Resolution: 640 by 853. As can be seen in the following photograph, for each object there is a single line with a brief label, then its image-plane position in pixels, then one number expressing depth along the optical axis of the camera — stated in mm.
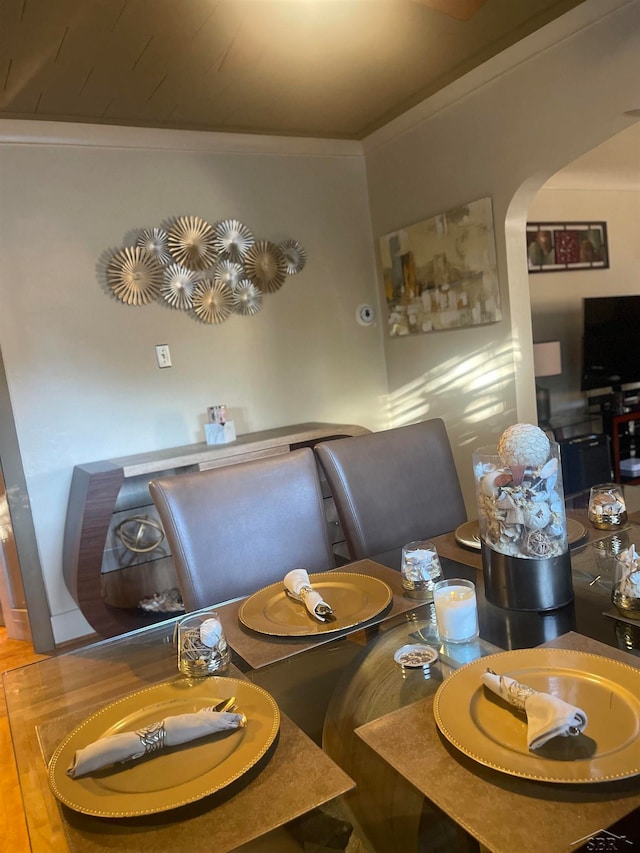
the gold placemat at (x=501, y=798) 614
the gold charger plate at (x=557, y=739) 685
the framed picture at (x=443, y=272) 2830
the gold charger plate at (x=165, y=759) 711
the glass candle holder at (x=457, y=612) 996
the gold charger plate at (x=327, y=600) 1110
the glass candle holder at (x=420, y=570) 1220
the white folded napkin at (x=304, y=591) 1142
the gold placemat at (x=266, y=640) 1038
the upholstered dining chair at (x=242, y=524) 1467
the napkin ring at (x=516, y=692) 778
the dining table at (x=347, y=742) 657
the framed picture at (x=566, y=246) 4410
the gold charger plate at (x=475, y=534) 1394
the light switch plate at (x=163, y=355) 2986
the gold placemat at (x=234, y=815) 663
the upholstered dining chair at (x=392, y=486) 1705
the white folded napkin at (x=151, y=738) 760
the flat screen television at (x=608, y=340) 4387
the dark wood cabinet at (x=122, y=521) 2520
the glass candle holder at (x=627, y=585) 1026
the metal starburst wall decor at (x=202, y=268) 2896
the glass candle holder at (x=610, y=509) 1451
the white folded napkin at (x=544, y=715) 712
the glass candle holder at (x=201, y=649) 996
